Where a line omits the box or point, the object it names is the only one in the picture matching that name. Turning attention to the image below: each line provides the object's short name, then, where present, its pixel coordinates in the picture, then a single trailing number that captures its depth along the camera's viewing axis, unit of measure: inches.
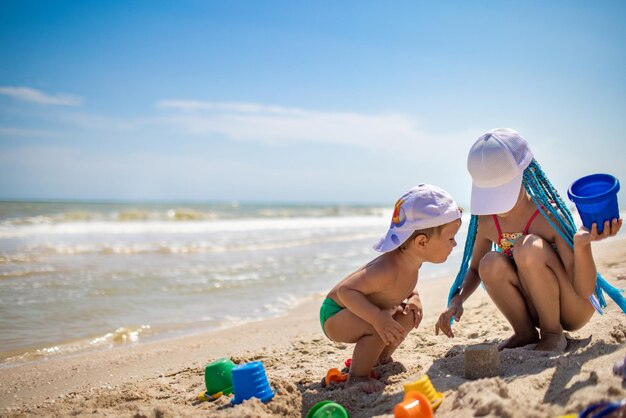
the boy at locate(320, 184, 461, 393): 105.5
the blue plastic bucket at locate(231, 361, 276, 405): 95.7
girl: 109.0
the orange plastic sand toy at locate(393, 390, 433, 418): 77.1
